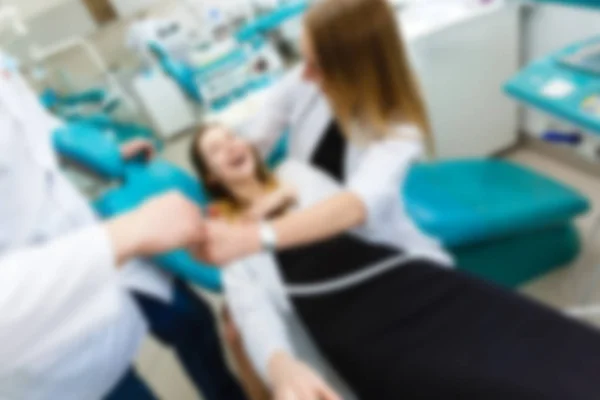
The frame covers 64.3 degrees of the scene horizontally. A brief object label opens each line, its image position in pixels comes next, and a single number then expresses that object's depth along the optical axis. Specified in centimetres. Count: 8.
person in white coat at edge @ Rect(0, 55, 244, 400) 65
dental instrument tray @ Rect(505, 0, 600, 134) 107
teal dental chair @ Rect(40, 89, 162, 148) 351
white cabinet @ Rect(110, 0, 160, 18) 374
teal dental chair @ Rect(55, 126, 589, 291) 125
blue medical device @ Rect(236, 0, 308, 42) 199
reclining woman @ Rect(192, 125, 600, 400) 88
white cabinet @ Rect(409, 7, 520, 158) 189
